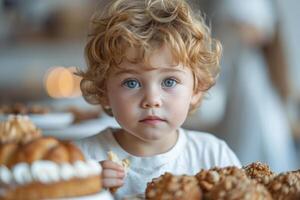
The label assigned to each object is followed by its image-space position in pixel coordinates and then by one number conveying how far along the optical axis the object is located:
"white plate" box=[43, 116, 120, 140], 1.59
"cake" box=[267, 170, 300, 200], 0.75
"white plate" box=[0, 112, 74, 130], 1.61
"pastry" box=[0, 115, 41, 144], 0.71
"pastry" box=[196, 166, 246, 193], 0.74
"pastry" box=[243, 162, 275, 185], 0.80
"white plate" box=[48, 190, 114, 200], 0.68
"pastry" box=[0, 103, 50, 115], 1.67
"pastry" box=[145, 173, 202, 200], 0.72
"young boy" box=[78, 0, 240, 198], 0.94
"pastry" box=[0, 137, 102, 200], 0.66
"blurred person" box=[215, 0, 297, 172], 3.52
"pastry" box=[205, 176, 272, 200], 0.70
